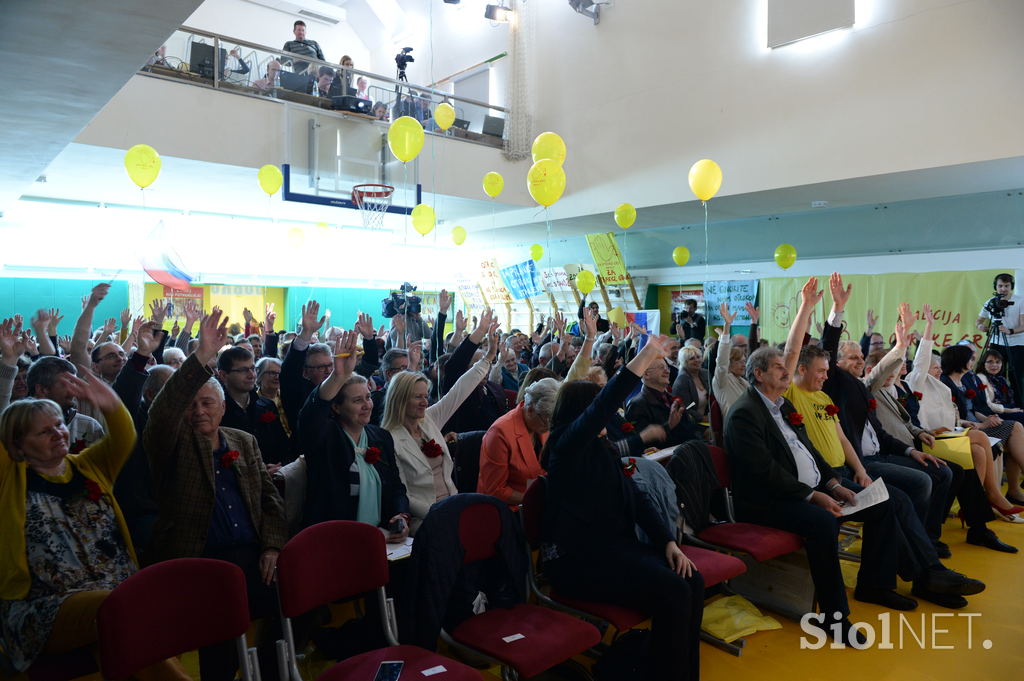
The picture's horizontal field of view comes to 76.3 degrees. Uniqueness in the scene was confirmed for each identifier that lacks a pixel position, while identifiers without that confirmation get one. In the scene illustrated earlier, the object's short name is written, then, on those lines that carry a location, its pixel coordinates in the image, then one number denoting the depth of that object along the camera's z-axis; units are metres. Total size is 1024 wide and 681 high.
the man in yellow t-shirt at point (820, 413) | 3.83
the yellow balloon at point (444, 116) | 8.78
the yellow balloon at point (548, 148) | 7.43
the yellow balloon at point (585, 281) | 10.09
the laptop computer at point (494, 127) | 10.64
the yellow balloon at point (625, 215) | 8.96
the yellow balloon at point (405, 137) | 6.99
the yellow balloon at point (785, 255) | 9.07
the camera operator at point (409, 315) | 7.32
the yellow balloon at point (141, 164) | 6.82
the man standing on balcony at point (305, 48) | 9.24
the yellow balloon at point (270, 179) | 7.92
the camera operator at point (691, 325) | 10.51
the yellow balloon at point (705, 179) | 7.23
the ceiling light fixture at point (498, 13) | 10.79
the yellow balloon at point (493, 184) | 9.02
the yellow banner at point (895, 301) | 8.14
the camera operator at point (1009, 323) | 7.34
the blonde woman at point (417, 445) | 3.12
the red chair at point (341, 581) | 2.02
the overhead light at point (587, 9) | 9.87
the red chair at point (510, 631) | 2.14
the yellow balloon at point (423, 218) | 7.92
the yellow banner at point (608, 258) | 12.20
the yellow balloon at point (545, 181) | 7.21
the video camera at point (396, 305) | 8.50
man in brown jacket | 2.41
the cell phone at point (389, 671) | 1.94
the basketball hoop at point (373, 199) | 8.86
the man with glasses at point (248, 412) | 3.37
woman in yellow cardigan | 2.00
